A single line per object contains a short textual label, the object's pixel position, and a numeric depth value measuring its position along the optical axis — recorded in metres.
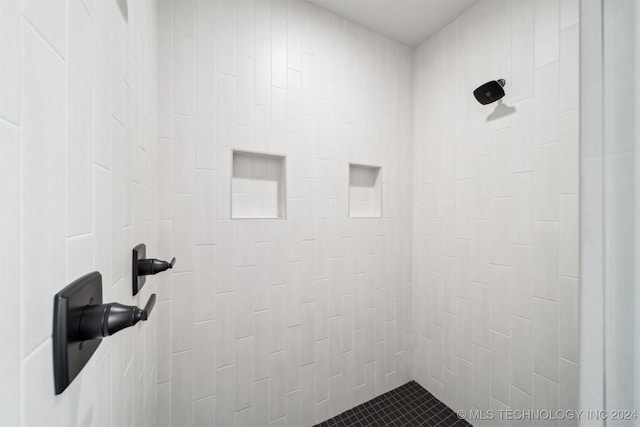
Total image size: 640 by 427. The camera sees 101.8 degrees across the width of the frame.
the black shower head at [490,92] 1.38
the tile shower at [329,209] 1.01
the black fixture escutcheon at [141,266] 0.70
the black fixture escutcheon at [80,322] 0.29
